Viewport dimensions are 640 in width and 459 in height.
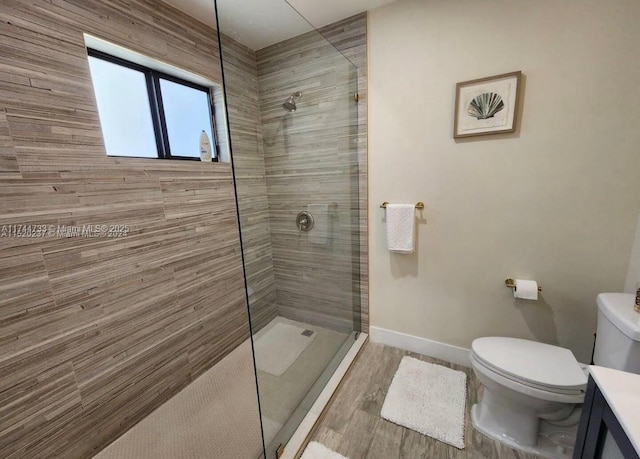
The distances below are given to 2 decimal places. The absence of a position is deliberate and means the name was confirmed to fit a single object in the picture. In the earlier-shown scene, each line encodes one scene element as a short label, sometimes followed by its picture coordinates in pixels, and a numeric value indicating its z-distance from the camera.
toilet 1.06
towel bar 1.73
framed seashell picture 1.40
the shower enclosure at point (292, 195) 1.23
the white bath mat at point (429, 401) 1.37
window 1.41
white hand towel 1.75
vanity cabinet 0.60
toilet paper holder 1.55
